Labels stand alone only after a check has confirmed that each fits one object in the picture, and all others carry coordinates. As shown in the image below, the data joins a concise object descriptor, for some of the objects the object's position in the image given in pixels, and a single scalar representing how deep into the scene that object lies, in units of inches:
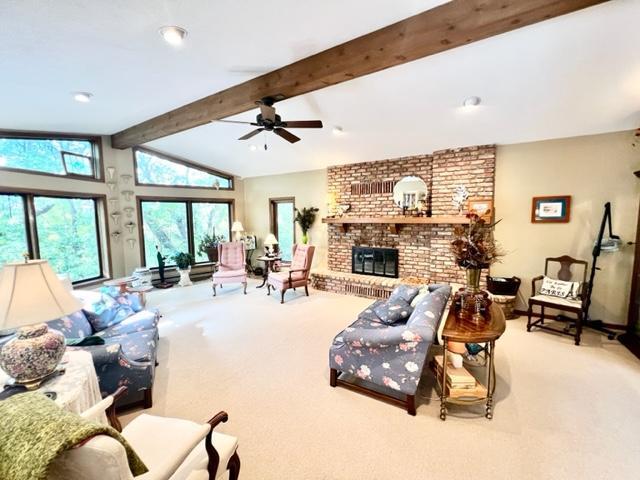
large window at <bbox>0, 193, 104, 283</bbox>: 166.2
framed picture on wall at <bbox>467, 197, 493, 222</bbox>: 174.3
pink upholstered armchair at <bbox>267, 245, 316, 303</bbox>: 210.5
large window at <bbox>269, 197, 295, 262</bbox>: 280.8
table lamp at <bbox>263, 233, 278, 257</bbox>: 256.8
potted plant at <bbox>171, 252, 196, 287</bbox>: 251.3
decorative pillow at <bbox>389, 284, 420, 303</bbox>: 131.4
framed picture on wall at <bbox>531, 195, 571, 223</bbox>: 157.6
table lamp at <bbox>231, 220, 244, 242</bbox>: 277.8
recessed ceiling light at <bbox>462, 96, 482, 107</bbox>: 130.7
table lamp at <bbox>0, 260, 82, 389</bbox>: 58.0
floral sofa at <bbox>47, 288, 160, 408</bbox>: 88.3
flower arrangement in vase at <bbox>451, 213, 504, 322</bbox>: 92.4
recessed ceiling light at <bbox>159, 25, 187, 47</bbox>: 85.4
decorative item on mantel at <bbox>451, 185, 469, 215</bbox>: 179.6
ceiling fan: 121.6
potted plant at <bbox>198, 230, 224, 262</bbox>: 281.3
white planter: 255.2
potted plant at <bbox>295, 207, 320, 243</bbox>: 256.5
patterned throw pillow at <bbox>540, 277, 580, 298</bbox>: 144.9
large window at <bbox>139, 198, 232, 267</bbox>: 250.4
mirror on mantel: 199.0
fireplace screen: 219.5
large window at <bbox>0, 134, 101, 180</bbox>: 167.3
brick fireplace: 181.5
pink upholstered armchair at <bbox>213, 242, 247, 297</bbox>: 228.7
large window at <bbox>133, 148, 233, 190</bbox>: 242.8
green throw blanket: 31.6
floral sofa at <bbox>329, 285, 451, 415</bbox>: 87.5
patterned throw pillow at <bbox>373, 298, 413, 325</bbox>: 118.9
